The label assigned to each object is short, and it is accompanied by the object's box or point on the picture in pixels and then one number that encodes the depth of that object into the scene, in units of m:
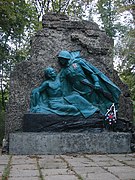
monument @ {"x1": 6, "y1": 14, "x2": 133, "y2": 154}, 5.55
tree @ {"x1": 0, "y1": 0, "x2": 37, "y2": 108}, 9.95
